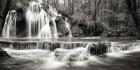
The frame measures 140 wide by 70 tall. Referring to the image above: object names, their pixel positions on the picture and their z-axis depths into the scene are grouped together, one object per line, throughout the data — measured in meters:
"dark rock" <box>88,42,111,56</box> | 9.62
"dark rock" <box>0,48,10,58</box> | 8.66
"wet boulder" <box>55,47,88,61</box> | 8.36
